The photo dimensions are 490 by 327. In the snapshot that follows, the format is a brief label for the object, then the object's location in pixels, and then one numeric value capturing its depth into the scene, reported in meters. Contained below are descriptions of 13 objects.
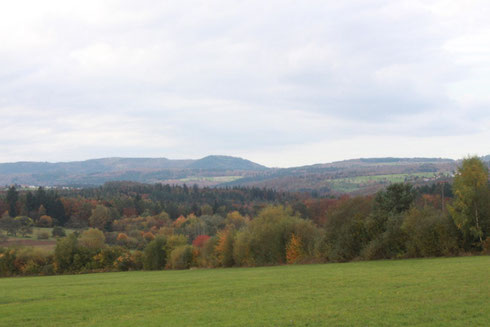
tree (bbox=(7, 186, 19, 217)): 171.12
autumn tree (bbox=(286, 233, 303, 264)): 64.75
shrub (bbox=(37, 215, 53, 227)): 159.50
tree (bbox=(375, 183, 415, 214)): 58.94
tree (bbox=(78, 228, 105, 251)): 84.44
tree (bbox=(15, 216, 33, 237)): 136.12
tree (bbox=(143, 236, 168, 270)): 81.19
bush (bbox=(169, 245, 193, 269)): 77.00
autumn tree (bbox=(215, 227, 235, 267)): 72.31
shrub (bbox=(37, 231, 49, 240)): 133.94
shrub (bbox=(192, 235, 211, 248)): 105.00
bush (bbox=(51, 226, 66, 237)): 142.62
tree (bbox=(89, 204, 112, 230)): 163.12
